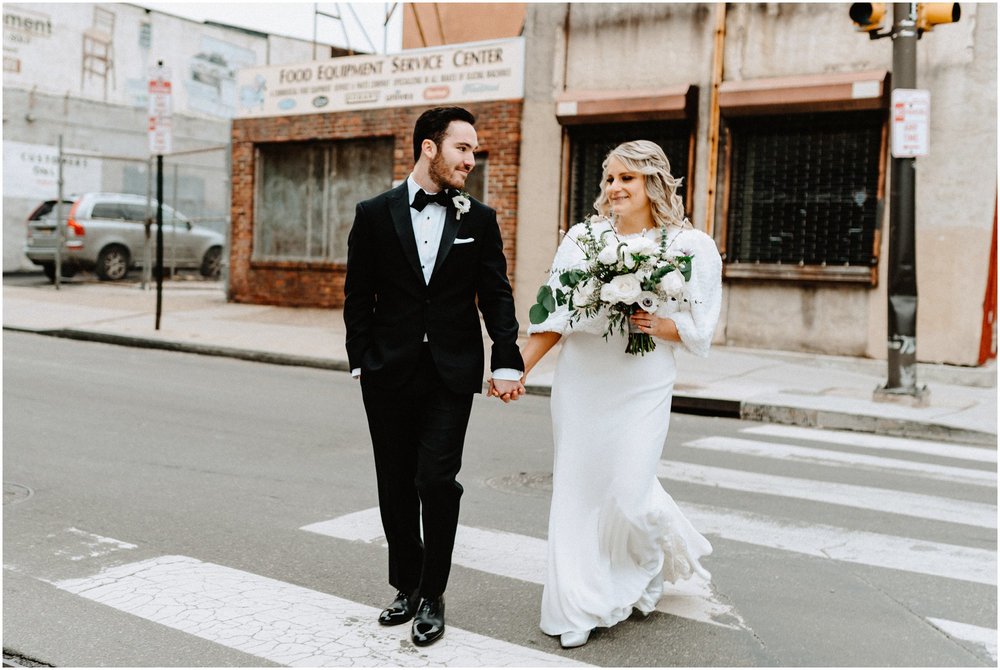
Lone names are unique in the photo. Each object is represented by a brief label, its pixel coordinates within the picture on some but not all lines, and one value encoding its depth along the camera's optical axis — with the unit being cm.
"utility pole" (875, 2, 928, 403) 1072
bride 419
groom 411
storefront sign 1627
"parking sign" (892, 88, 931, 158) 1049
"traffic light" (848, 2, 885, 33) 1050
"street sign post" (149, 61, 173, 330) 1457
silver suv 2139
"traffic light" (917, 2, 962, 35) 1047
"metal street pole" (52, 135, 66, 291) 2023
